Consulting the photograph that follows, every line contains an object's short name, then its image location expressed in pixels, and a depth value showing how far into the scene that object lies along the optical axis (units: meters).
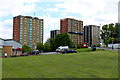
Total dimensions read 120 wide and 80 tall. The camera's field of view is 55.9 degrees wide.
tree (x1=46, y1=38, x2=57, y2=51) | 70.22
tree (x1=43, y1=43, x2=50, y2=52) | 78.54
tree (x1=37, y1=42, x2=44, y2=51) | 83.99
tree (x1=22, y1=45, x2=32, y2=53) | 86.07
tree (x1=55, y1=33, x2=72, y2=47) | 67.21
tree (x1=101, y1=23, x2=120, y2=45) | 71.55
